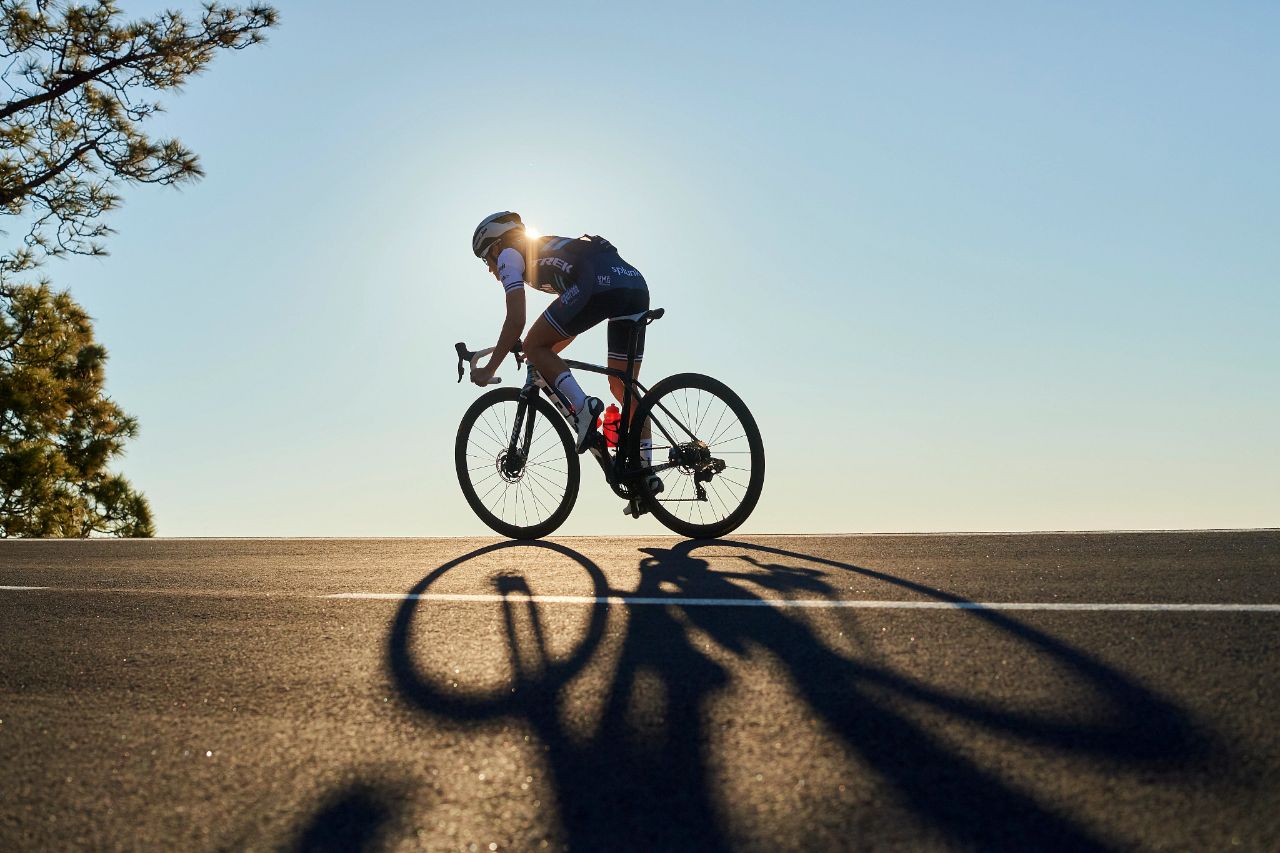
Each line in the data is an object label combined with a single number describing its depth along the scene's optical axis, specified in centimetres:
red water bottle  658
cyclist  660
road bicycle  614
